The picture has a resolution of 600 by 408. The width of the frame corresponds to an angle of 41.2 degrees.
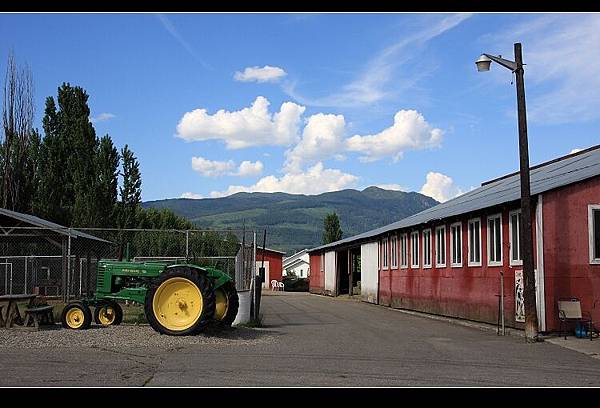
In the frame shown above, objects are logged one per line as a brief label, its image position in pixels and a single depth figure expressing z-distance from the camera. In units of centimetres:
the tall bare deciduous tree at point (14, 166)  5053
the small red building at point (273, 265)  8075
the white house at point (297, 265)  11412
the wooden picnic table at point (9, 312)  1819
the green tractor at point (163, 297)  1678
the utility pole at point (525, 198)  1755
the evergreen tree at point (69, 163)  4919
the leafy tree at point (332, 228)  8956
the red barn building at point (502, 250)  1888
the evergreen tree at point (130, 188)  5066
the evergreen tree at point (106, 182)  4928
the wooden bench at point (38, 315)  1791
